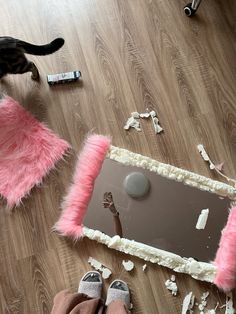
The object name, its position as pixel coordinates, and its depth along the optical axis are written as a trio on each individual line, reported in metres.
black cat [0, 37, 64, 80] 1.44
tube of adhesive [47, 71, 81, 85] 1.65
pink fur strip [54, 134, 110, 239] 1.49
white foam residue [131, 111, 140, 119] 1.62
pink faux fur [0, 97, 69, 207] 1.53
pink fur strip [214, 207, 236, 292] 1.42
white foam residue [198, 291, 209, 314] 1.42
